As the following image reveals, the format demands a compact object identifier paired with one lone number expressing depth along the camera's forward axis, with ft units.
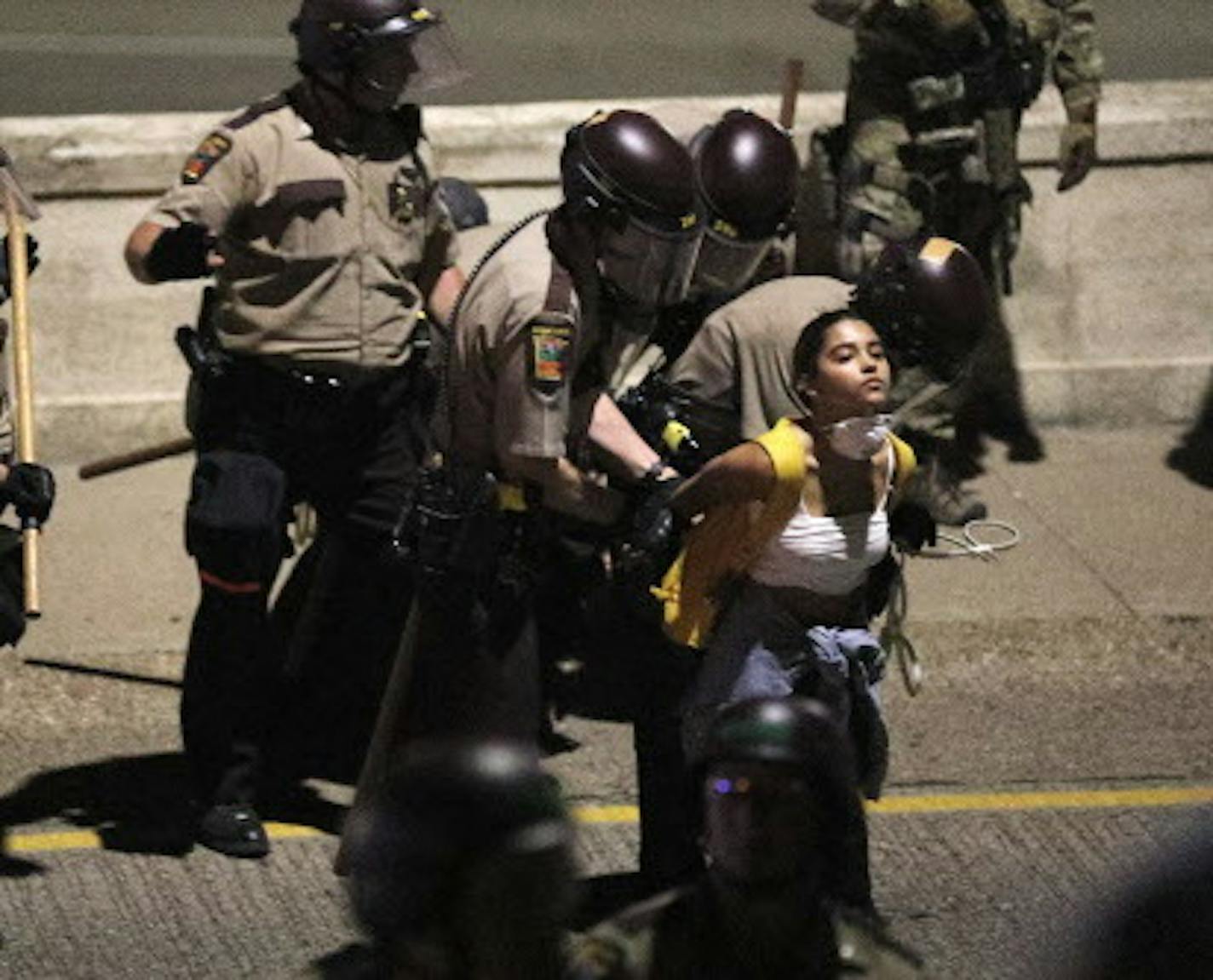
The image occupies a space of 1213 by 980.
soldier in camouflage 65.72
